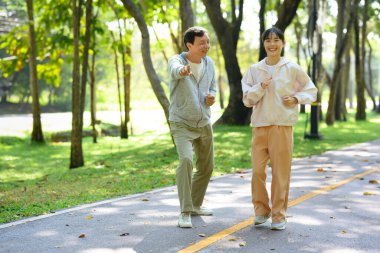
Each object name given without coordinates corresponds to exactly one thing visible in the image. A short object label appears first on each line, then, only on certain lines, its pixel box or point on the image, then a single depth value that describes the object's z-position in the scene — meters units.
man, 6.47
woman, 6.26
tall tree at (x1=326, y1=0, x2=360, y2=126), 26.84
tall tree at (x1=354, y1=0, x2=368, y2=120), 31.09
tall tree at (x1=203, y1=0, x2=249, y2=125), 23.23
